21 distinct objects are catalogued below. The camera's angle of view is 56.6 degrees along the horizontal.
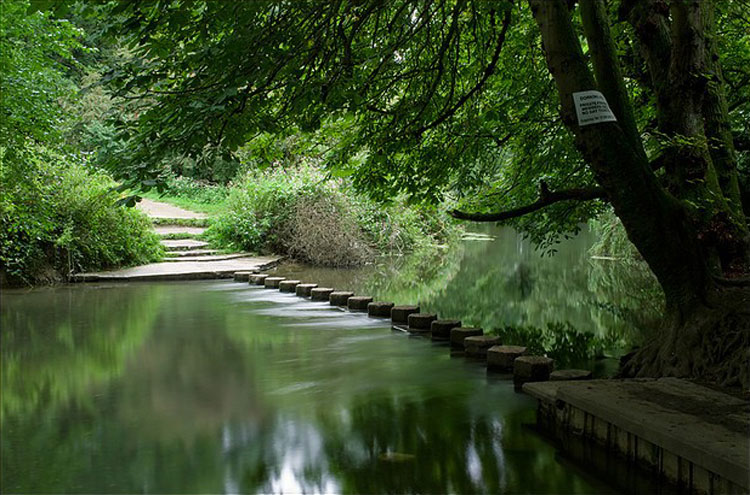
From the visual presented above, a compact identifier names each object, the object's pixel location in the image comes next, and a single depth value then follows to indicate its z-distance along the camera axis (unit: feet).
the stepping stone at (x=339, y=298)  40.75
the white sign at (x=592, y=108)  17.51
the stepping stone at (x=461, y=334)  28.89
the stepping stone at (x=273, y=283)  48.62
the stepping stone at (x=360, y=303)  39.11
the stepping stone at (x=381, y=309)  36.91
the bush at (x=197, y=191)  95.61
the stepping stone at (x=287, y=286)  46.91
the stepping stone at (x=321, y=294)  43.37
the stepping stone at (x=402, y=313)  34.53
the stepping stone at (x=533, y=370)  22.35
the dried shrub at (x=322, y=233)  64.75
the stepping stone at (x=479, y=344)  26.84
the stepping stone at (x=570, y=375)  20.53
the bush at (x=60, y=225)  44.01
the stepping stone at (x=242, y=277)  51.80
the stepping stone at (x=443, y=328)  30.78
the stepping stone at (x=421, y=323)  32.65
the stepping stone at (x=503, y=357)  24.50
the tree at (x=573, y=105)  17.46
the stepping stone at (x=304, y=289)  44.88
